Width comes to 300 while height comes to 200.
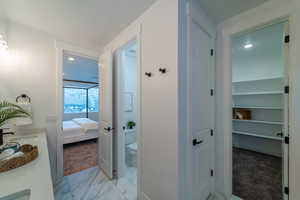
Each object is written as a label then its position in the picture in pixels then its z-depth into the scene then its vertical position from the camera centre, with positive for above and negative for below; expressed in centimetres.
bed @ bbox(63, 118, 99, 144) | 372 -100
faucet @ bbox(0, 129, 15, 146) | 126 -39
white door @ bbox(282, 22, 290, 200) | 135 -35
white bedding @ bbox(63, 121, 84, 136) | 372 -91
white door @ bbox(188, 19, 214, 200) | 140 -14
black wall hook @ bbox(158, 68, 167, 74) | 134 +32
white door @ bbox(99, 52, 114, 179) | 219 -30
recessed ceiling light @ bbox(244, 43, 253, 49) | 286 +127
